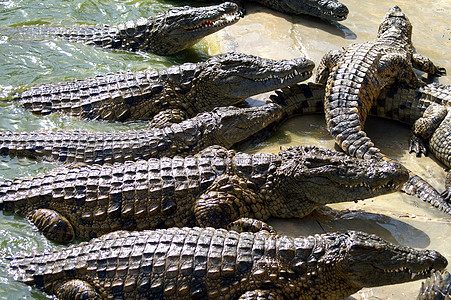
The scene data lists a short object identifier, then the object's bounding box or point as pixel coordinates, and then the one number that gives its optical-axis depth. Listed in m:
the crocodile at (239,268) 6.77
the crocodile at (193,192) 8.70
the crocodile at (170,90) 12.75
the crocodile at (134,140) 10.55
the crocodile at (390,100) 12.60
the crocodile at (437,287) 6.46
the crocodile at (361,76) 11.09
